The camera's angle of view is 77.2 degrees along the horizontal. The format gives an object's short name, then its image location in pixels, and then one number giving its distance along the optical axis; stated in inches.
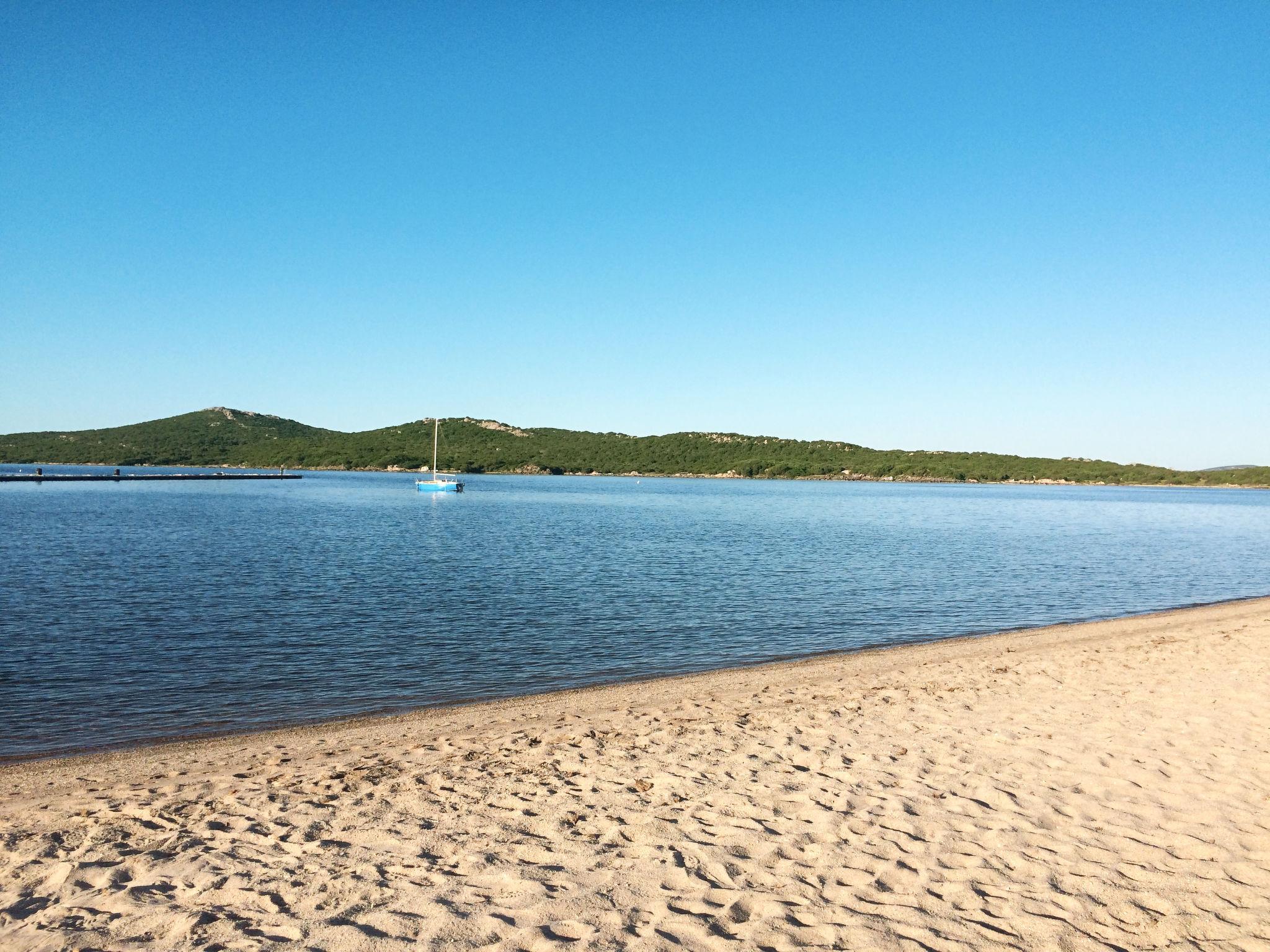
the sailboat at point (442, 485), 4072.3
